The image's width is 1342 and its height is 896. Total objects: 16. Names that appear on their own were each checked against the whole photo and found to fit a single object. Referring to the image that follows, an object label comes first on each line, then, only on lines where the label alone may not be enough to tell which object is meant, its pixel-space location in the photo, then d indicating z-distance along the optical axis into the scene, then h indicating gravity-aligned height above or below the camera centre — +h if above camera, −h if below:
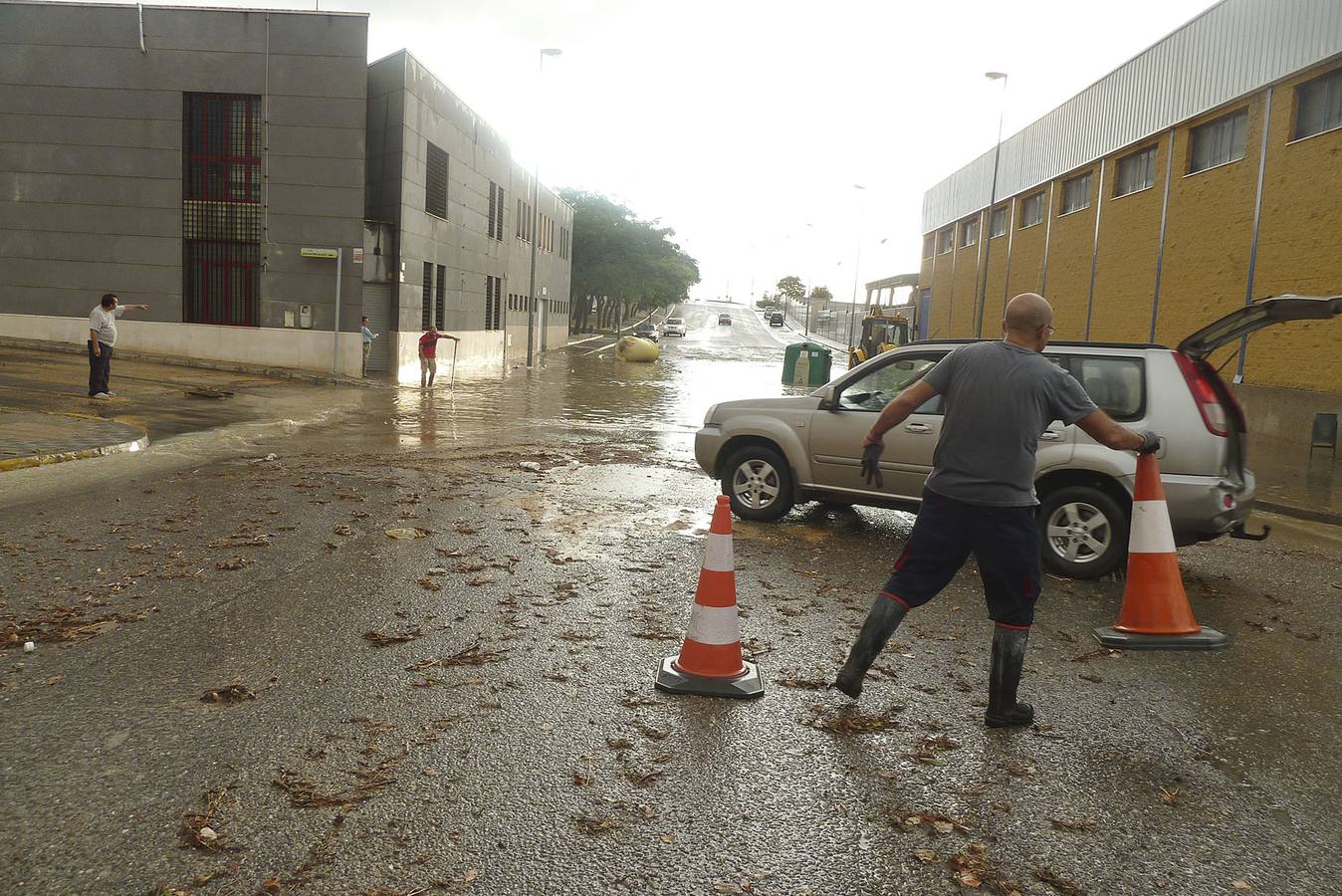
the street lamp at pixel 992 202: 36.48 +5.30
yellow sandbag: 46.50 -0.85
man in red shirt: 26.64 -0.89
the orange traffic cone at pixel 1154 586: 5.73 -1.25
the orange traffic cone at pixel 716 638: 4.82 -1.42
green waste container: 33.00 -0.81
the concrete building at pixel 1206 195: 18.62 +4.08
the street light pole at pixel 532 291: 39.28 +1.30
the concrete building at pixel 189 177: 26.77 +3.33
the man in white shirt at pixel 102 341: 16.61 -0.68
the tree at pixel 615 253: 79.06 +6.04
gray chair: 15.83 -0.90
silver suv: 7.14 -0.68
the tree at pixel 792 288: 186.75 +9.65
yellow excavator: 39.91 +0.53
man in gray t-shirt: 4.48 -0.58
